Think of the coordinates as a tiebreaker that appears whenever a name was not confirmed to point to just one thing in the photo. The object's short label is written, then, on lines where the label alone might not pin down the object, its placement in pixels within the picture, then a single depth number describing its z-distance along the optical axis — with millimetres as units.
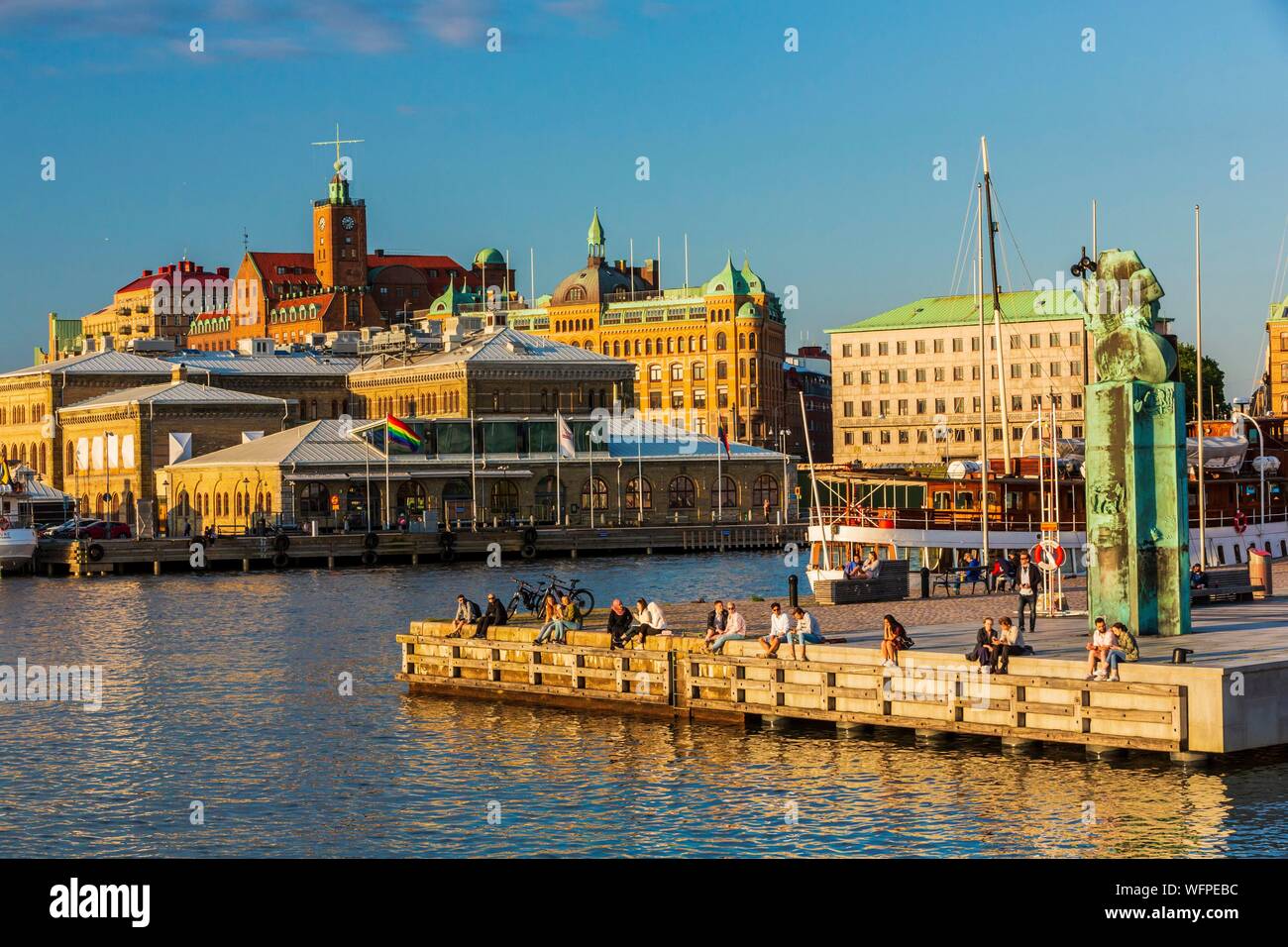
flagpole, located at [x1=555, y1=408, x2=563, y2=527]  137500
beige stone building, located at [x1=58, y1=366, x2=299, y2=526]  152250
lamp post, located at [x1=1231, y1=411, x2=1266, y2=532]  82100
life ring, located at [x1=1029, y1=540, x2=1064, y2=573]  49656
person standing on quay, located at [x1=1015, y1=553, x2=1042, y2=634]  45906
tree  186200
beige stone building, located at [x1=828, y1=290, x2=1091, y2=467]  193750
